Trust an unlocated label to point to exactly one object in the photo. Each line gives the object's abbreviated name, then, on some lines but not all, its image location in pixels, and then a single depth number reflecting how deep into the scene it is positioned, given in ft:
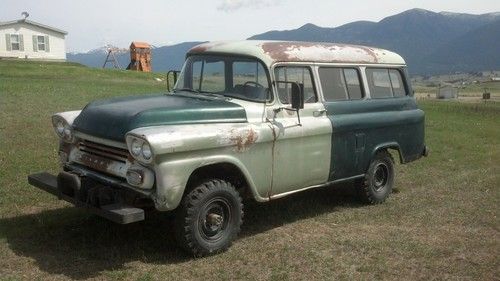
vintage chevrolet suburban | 16.60
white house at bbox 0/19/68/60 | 139.23
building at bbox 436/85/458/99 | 200.06
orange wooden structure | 152.49
